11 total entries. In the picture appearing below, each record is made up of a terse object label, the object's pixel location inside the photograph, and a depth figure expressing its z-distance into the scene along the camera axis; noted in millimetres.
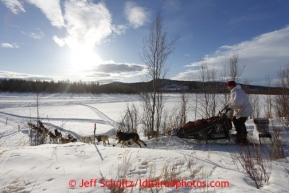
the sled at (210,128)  4961
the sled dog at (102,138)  6606
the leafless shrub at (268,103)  9789
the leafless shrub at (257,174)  2191
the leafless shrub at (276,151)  3421
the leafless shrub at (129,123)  8480
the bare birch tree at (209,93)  9886
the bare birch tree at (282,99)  8239
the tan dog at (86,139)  7169
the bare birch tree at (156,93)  7461
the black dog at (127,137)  5730
